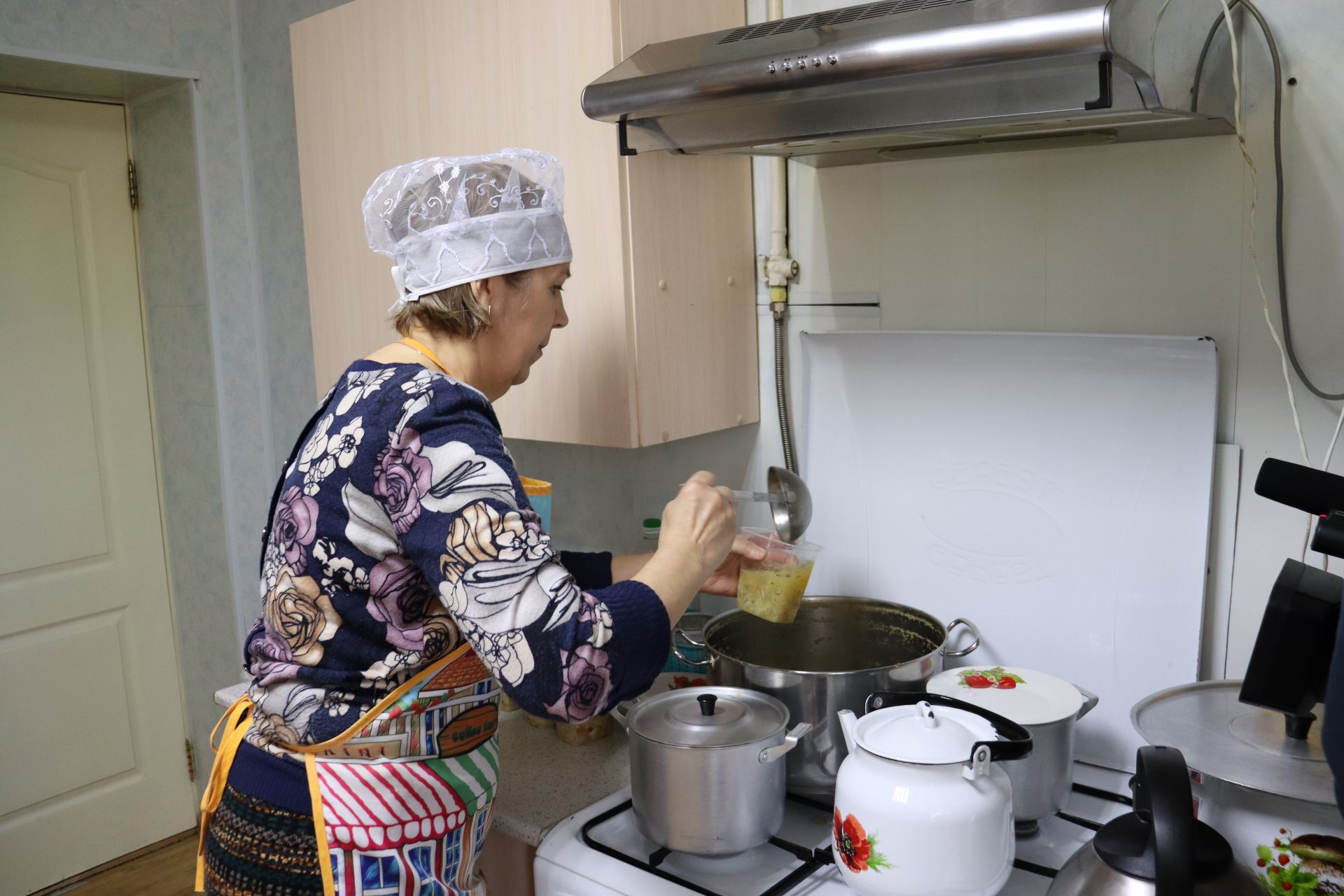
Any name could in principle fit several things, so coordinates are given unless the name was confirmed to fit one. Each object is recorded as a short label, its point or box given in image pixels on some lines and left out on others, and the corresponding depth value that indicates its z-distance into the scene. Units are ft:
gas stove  3.67
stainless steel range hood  2.91
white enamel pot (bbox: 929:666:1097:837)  3.79
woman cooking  3.07
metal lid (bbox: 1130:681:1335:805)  3.08
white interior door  8.38
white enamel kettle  3.20
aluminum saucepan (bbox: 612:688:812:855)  3.70
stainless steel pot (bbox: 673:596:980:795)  4.07
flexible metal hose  5.40
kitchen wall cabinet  4.63
